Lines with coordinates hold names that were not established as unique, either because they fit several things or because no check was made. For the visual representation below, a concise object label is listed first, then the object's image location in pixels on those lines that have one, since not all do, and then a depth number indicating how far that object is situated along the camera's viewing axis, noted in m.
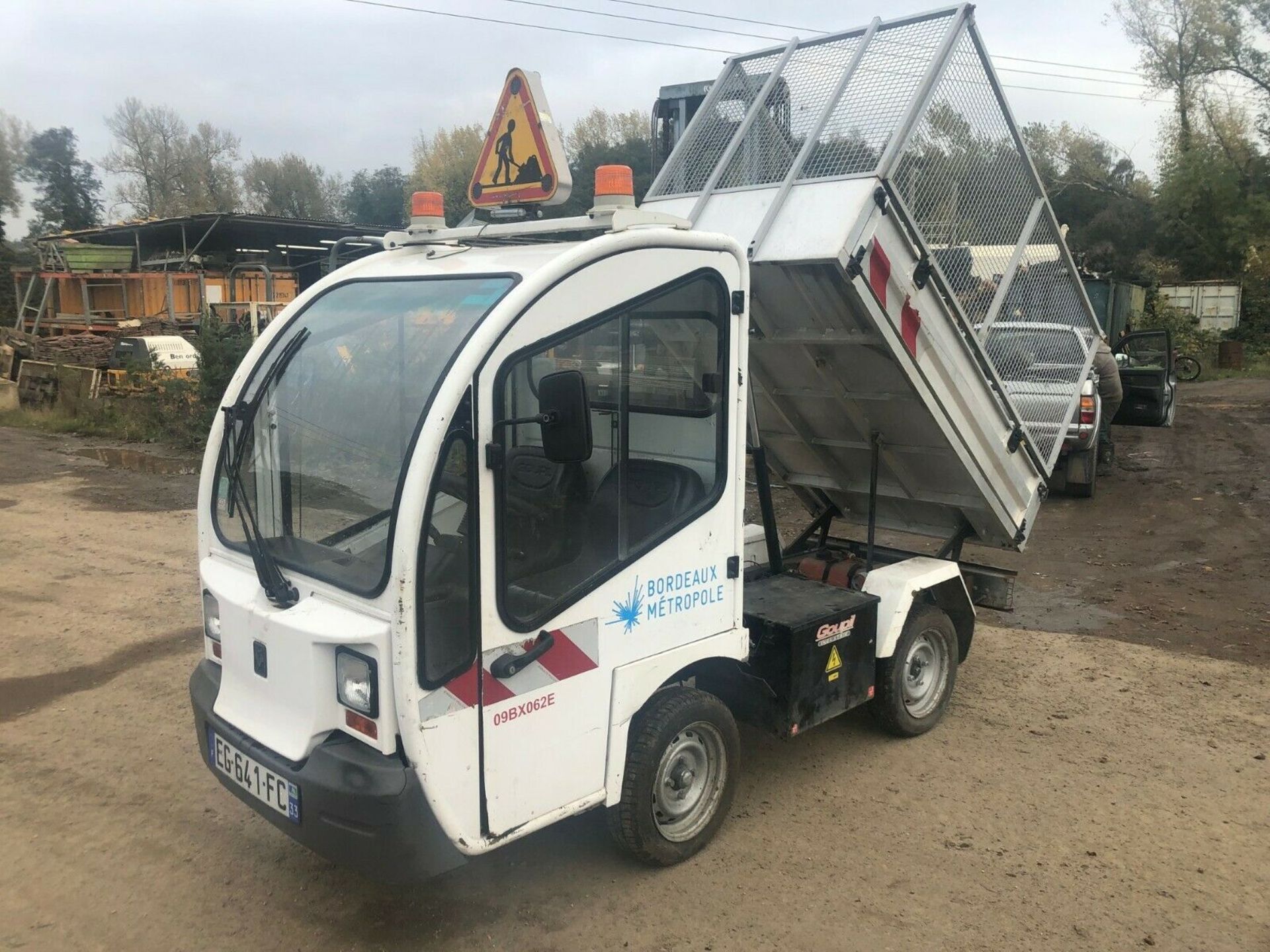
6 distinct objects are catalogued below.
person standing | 10.09
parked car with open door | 13.09
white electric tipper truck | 2.97
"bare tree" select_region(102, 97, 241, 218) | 52.06
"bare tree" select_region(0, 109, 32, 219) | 46.28
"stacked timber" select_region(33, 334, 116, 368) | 19.28
